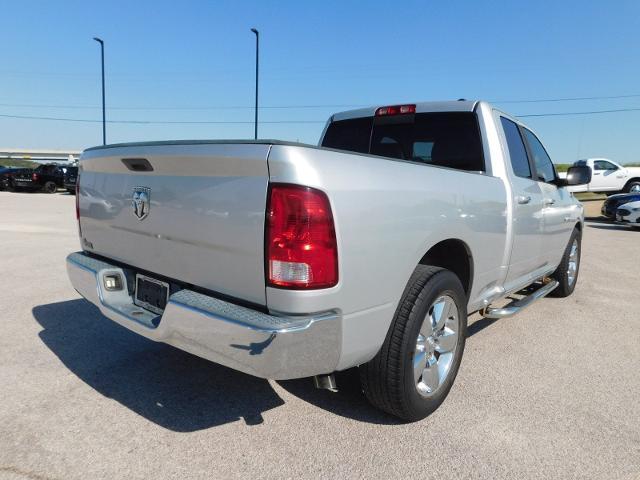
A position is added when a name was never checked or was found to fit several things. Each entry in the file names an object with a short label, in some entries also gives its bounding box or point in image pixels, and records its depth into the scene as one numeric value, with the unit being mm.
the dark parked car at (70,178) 23239
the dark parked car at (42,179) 24078
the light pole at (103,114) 28156
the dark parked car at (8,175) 24319
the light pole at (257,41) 23094
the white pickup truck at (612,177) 21047
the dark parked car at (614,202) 14529
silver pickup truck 1917
